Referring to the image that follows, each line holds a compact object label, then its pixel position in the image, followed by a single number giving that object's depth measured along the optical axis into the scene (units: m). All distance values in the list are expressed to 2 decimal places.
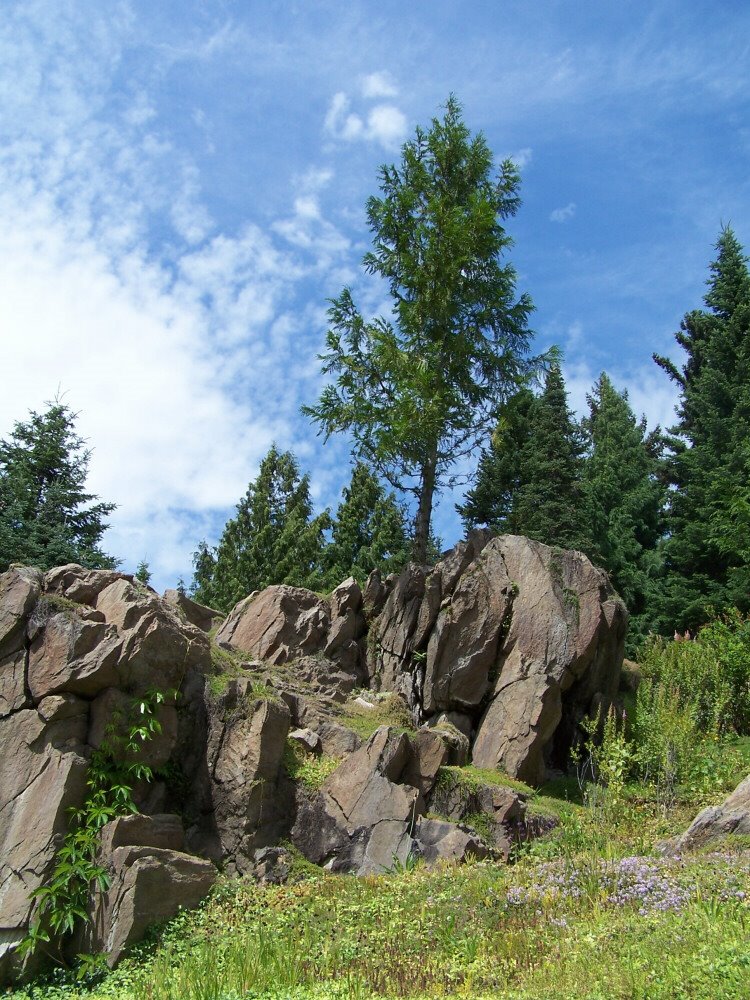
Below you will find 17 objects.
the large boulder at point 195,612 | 16.52
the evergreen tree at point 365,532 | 30.55
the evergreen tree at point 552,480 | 27.39
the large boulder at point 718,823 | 8.99
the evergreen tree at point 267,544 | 30.09
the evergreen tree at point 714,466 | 23.44
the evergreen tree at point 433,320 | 18.92
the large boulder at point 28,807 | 8.82
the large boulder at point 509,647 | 13.91
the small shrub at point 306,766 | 11.56
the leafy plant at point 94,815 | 8.76
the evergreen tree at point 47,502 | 19.95
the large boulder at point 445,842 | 10.23
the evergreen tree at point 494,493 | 31.14
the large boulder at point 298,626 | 15.75
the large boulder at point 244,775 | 10.72
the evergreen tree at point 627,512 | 27.53
